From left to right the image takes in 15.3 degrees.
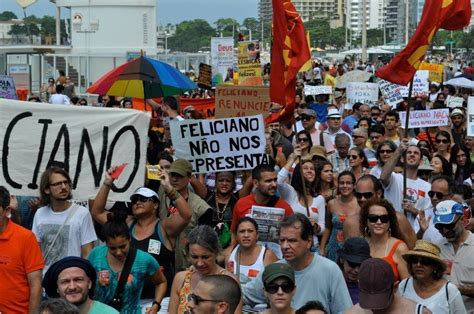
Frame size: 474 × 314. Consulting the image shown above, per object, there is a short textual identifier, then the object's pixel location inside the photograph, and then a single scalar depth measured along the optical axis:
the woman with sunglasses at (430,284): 10.22
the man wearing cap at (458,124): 23.35
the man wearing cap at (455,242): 11.64
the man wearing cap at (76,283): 9.57
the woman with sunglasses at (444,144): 19.51
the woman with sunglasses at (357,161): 17.29
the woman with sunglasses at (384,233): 11.63
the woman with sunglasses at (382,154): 16.84
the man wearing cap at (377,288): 9.07
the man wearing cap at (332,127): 21.63
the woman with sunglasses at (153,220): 12.44
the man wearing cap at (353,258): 10.86
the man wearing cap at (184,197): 12.88
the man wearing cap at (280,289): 9.51
